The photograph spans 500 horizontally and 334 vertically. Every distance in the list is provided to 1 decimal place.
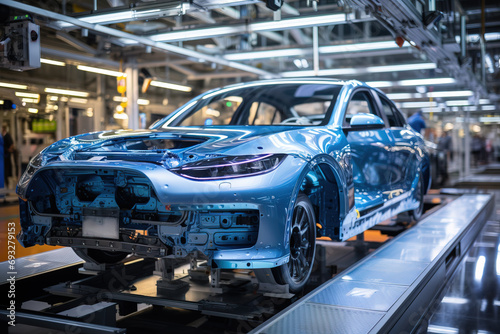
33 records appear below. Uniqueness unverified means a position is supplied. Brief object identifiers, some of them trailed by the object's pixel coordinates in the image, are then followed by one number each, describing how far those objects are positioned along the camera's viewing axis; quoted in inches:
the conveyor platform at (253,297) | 100.0
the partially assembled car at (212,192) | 106.1
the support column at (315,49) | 360.1
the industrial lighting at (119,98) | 362.0
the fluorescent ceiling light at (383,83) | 553.9
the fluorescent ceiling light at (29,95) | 251.3
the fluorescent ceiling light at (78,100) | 331.5
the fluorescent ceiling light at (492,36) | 552.4
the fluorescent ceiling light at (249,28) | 283.1
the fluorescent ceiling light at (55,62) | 274.8
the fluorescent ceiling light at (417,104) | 753.0
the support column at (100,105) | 350.6
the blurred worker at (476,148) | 1109.7
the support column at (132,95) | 369.1
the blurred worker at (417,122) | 452.1
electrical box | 154.9
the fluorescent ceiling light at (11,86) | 206.7
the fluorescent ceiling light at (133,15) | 223.1
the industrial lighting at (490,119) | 1198.6
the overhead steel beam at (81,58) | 288.1
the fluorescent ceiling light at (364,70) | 464.4
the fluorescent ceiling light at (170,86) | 402.8
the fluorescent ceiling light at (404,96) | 662.0
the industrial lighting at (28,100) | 264.3
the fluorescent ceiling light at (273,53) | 393.1
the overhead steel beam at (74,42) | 284.1
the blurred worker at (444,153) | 577.8
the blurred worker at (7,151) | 264.0
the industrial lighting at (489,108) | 936.9
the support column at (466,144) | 705.6
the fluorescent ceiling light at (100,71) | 336.1
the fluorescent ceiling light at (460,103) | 742.9
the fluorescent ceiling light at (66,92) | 292.5
